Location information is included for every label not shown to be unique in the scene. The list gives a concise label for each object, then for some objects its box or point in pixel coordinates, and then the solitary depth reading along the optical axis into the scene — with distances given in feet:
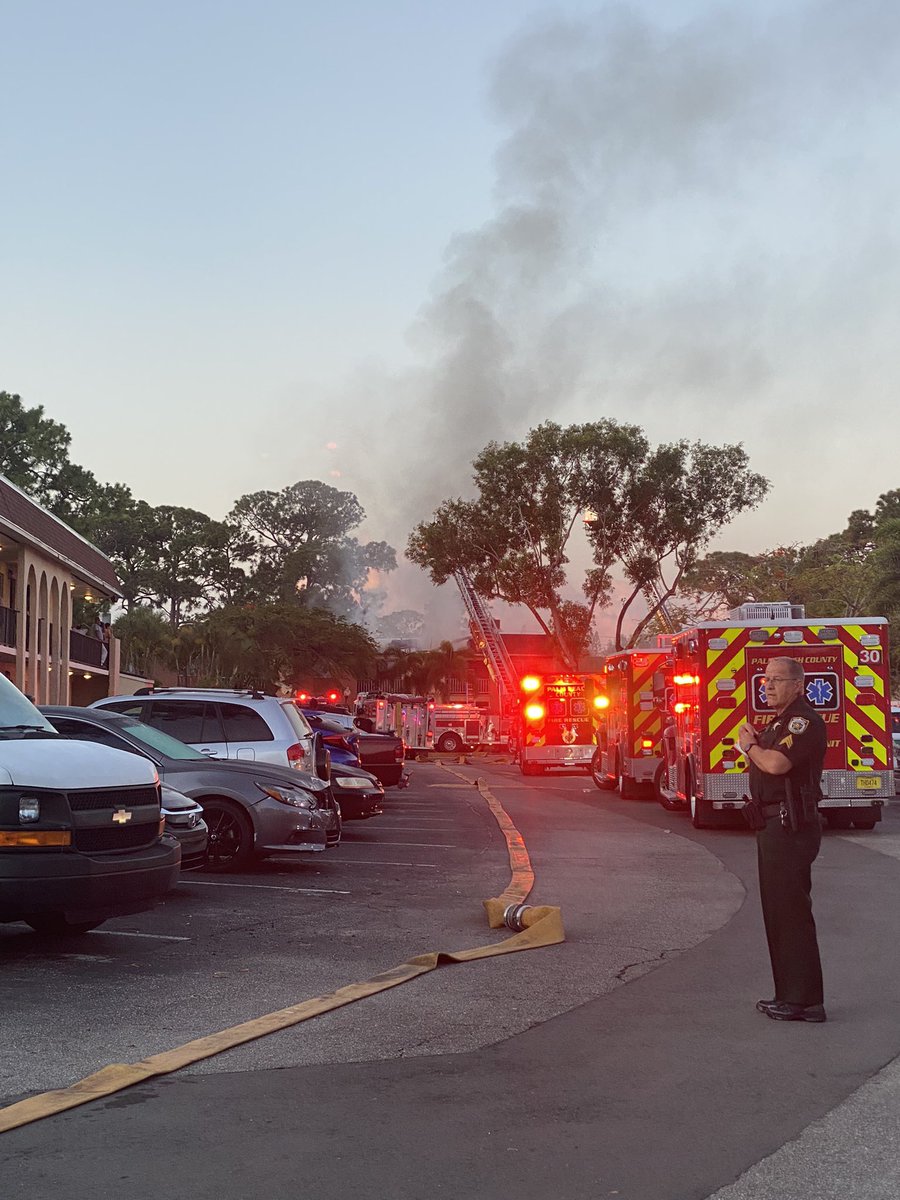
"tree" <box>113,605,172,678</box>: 216.33
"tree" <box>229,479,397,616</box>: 271.08
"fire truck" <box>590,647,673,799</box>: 83.30
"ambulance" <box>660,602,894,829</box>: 60.44
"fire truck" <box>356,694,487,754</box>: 172.76
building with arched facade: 108.78
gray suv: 46.85
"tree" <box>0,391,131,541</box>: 198.18
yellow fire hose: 17.57
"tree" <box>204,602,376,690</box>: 214.90
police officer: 22.77
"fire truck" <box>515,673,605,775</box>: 114.11
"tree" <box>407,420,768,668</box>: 145.28
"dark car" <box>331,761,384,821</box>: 57.57
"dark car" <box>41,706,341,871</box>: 42.24
